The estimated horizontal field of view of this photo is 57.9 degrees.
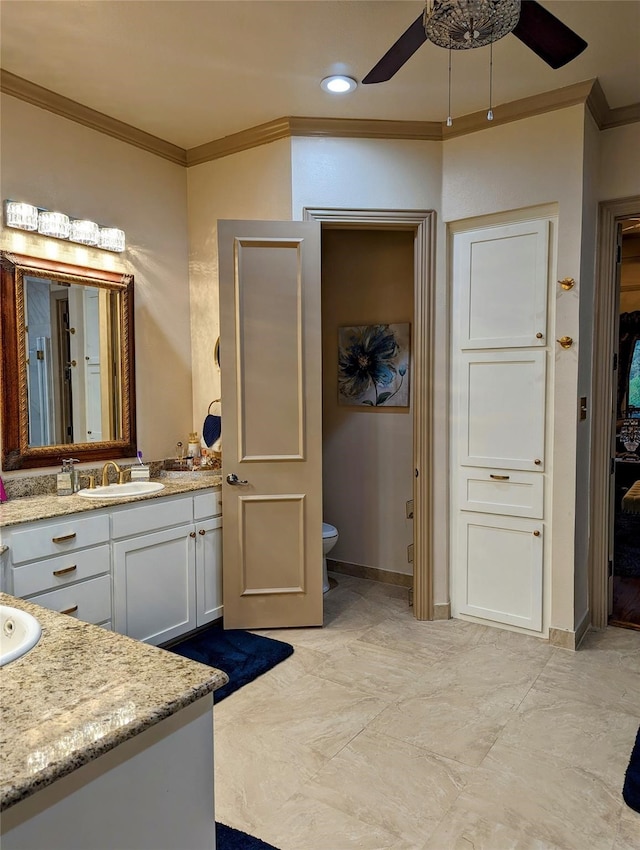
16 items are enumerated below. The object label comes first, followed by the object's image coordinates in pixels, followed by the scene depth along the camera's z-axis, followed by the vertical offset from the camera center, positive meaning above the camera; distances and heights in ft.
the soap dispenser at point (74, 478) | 9.76 -1.42
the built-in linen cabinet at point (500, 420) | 10.29 -0.51
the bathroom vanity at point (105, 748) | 2.73 -1.77
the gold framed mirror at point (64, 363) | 9.29 +0.55
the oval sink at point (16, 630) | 3.97 -1.67
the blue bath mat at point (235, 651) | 9.20 -4.40
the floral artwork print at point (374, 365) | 13.10 +0.65
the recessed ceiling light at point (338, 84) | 9.19 +4.98
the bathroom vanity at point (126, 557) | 8.00 -2.52
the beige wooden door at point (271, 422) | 10.48 -0.52
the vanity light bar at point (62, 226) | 9.20 +2.86
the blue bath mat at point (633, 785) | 6.32 -4.45
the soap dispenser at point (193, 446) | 12.00 -1.08
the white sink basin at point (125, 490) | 9.55 -1.66
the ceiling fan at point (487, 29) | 5.36 +3.58
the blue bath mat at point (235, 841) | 5.69 -4.45
